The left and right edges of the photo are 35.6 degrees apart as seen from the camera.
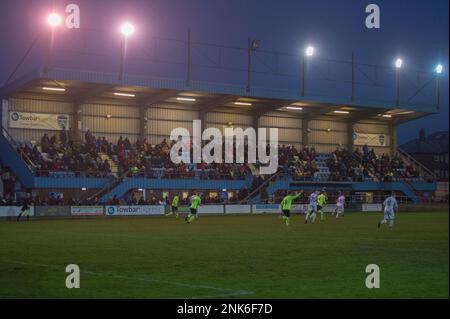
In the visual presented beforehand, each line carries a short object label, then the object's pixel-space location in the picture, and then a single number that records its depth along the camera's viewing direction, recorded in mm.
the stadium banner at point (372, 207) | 67706
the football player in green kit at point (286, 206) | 38459
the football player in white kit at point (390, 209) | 36091
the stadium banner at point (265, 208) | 61281
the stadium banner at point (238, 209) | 59541
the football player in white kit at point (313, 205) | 42875
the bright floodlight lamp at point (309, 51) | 67900
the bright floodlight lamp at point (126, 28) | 56938
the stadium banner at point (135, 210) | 54375
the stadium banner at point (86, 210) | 52688
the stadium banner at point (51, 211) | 51375
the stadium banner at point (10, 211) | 48969
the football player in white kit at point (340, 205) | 52281
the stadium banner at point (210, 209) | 57750
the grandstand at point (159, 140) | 58500
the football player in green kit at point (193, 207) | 42969
